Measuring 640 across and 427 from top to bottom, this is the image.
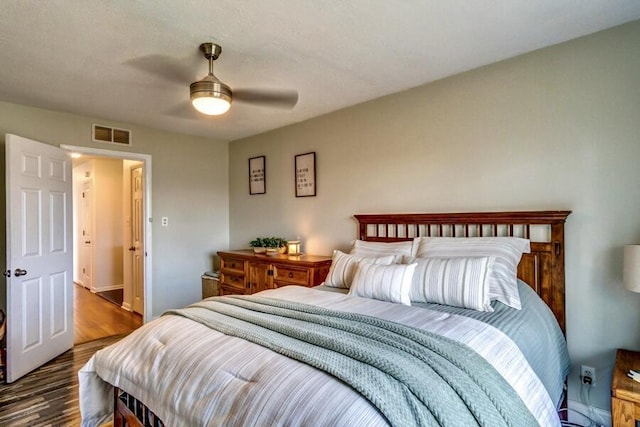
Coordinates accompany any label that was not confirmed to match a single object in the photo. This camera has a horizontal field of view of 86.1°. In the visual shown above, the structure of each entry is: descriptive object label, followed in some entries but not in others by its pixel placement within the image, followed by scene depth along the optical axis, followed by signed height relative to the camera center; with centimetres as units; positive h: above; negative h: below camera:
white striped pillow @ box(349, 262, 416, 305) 208 -43
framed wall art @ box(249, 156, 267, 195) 439 +53
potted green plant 382 -34
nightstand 156 -88
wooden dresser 315 -55
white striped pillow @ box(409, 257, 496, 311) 194 -41
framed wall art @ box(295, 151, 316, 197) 380 +46
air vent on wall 375 +94
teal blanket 104 -53
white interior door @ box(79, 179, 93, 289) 636 -33
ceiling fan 206 +78
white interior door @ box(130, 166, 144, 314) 462 -31
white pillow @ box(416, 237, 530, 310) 201 -27
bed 109 -55
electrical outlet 214 -104
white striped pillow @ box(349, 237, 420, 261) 261 -27
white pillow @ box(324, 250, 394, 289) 248 -41
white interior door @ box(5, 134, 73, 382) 281 -31
